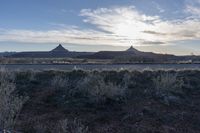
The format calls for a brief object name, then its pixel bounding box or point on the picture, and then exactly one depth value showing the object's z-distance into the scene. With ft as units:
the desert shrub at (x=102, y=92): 22.59
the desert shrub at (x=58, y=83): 26.51
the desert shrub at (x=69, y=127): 14.30
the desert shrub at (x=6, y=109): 13.53
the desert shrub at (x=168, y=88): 24.16
